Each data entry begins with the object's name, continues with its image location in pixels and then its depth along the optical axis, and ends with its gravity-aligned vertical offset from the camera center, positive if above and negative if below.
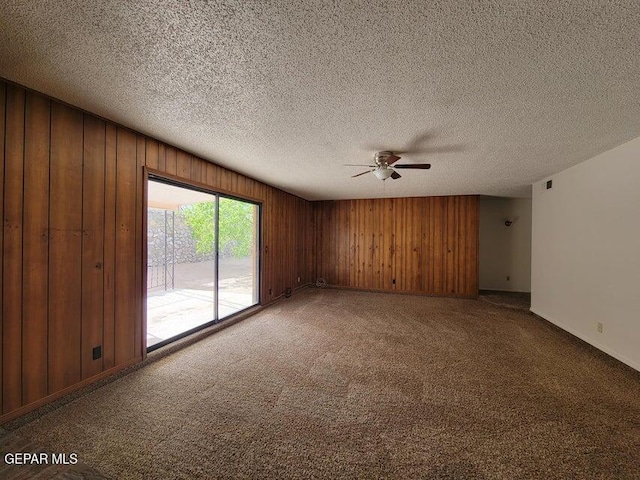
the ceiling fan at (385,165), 2.70 +0.86
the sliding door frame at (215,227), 2.47 +0.12
